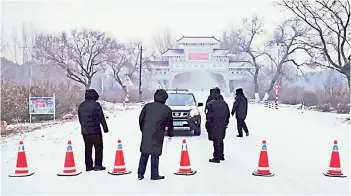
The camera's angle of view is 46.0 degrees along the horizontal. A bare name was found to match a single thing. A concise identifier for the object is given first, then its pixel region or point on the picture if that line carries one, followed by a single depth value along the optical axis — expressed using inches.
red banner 2635.3
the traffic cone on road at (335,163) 318.7
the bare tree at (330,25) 825.5
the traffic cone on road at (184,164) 318.8
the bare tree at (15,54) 2920.8
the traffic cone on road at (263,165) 317.4
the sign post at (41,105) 727.7
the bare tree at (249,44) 2193.7
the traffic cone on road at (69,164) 316.5
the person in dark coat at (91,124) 324.2
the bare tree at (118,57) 1894.7
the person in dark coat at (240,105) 535.2
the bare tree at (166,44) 3314.5
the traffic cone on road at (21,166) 317.1
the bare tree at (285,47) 1819.6
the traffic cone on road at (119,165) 319.3
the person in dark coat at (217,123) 370.6
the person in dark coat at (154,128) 293.4
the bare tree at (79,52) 1785.2
